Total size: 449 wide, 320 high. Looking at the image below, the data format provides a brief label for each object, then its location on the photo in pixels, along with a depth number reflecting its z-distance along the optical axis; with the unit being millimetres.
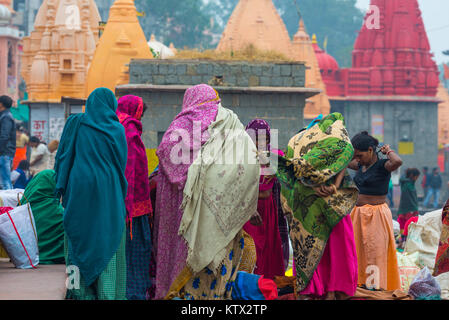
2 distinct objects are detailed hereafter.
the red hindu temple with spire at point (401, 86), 27188
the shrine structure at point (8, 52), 29500
